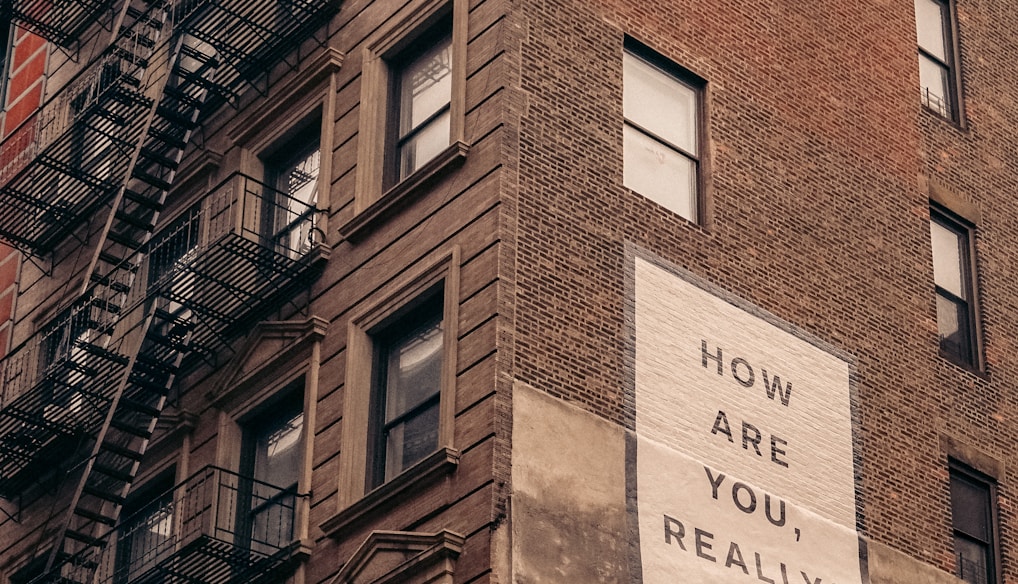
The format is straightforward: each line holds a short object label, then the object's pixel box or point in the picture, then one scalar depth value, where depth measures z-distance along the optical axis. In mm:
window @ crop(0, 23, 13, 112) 37656
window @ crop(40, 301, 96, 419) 27562
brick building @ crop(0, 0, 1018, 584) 22609
